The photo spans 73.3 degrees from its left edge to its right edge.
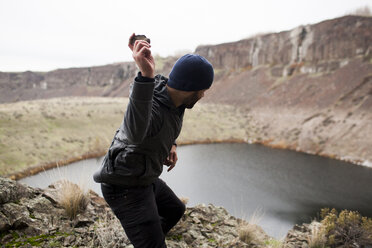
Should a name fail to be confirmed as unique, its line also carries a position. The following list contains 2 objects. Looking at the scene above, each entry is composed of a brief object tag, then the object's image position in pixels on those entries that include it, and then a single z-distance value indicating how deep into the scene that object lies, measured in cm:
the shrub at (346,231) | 429
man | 174
